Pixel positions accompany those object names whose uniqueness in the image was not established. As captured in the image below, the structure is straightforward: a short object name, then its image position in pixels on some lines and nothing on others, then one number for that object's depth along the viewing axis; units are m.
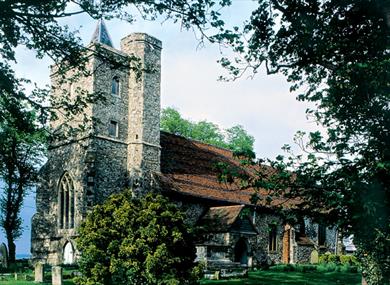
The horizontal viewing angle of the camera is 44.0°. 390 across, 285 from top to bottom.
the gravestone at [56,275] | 19.03
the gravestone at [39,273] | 20.50
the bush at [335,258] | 35.28
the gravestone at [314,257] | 36.86
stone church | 27.83
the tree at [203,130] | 55.72
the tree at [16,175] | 37.53
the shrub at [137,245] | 15.69
